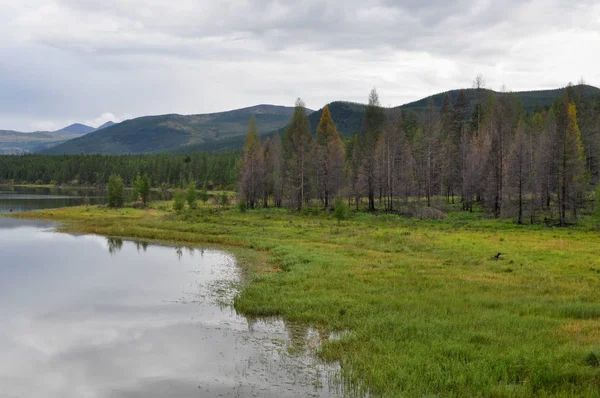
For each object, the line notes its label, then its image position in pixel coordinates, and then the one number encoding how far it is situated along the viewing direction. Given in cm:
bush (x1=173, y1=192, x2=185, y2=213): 7262
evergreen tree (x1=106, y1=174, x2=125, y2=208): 8688
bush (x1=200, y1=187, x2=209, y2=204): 9462
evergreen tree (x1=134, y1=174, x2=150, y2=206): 9356
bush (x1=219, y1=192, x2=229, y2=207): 8329
